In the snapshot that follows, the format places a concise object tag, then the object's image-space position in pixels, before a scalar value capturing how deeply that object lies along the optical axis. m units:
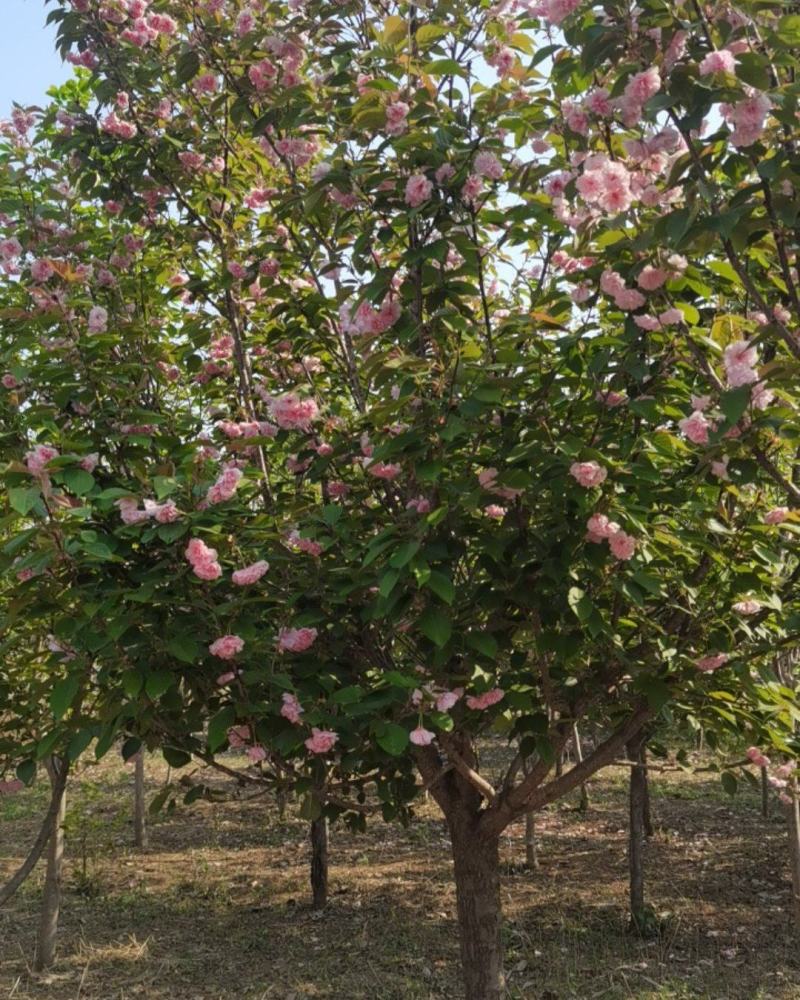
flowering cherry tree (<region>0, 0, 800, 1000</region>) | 2.42
